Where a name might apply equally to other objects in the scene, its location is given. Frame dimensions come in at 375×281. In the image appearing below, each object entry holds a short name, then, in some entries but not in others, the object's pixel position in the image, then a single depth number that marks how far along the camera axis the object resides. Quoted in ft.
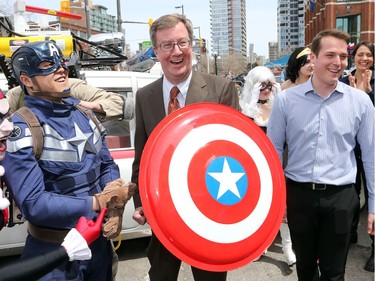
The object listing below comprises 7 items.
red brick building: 152.66
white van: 11.93
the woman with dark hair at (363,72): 13.08
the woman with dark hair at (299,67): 13.00
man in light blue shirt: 8.12
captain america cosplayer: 5.70
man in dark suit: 7.09
